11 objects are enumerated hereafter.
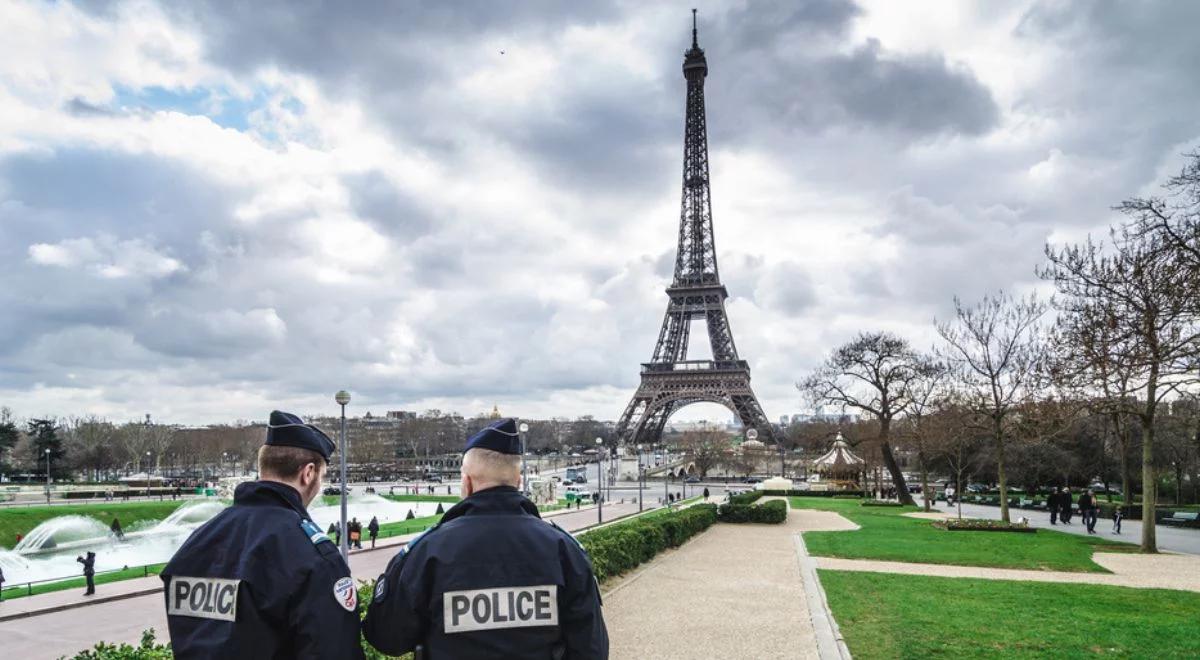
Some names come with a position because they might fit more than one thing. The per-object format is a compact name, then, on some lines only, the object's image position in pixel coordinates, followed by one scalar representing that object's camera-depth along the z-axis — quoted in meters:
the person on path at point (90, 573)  20.56
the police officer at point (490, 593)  3.36
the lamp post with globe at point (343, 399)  14.60
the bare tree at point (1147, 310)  16.77
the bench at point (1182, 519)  32.56
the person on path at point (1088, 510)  28.92
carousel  52.66
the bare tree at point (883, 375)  41.44
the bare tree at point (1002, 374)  29.42
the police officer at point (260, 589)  3.25
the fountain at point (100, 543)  30.02
